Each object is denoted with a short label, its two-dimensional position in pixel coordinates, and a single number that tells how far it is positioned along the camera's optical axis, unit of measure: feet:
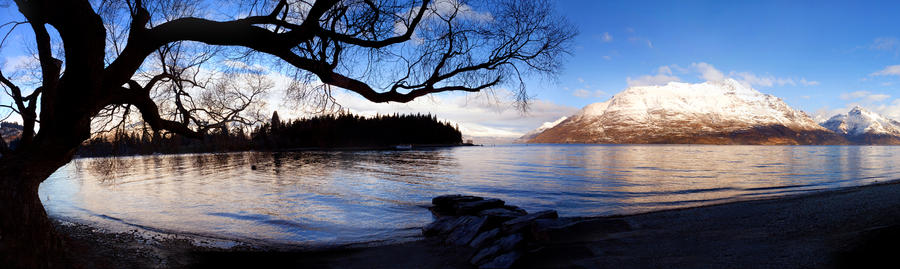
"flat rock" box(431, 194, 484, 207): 52.26
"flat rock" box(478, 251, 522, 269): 24.02
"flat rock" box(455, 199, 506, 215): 45.96
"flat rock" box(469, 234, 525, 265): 26.32
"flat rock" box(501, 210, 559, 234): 29.89
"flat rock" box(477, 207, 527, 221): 37.70
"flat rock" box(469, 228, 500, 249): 30.22
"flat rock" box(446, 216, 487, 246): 32.62
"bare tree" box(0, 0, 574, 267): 19.53
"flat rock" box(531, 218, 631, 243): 30.19
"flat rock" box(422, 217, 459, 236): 38.02
